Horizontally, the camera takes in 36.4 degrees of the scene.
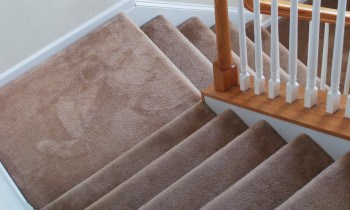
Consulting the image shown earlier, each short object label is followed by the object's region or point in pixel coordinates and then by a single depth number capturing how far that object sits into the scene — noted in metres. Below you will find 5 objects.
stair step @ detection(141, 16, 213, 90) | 2.99
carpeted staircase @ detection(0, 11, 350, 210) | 2.00
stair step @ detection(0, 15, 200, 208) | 2.59
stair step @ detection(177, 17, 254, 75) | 3.37
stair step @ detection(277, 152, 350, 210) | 1.81
